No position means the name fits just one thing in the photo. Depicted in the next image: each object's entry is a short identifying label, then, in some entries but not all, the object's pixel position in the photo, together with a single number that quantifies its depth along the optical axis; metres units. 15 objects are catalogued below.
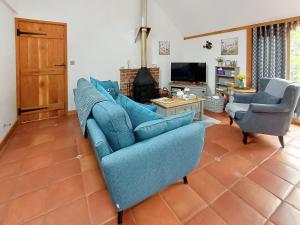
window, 3.38
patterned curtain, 3.47
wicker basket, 4.34
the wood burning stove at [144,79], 4.59
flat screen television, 4.97
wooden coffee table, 3.26
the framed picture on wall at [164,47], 5.29
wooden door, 3.56
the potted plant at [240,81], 3.82
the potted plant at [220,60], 4.56
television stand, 4.86
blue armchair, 2.44
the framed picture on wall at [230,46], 4.27
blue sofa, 1.24
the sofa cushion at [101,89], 2.06
